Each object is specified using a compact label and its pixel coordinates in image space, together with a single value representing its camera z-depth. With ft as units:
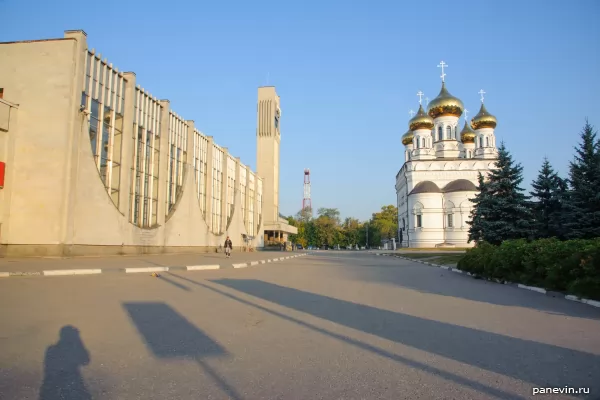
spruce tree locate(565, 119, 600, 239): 77.10
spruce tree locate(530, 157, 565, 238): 89.35
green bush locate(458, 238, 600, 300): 32.32
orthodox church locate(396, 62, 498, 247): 203.72
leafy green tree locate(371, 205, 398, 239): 367.86
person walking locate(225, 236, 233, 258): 99.62
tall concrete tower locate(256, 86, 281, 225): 220.23
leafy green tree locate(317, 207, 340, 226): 422.41
